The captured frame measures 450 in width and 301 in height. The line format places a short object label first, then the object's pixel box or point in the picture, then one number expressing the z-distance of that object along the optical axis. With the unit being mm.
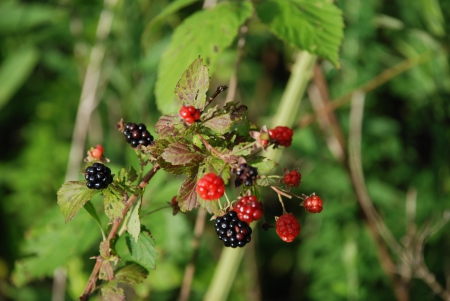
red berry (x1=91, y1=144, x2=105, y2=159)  429
